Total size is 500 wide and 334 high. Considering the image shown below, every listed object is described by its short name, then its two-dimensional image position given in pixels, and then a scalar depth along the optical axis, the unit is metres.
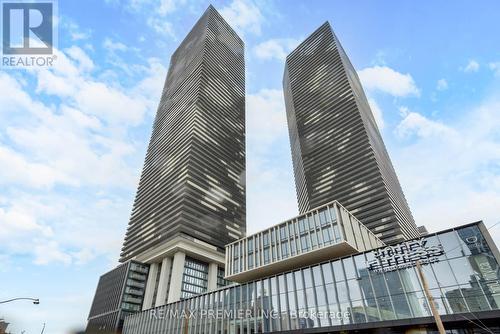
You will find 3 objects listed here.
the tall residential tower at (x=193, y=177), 101.62
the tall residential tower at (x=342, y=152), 122.88
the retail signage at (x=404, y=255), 36.12
